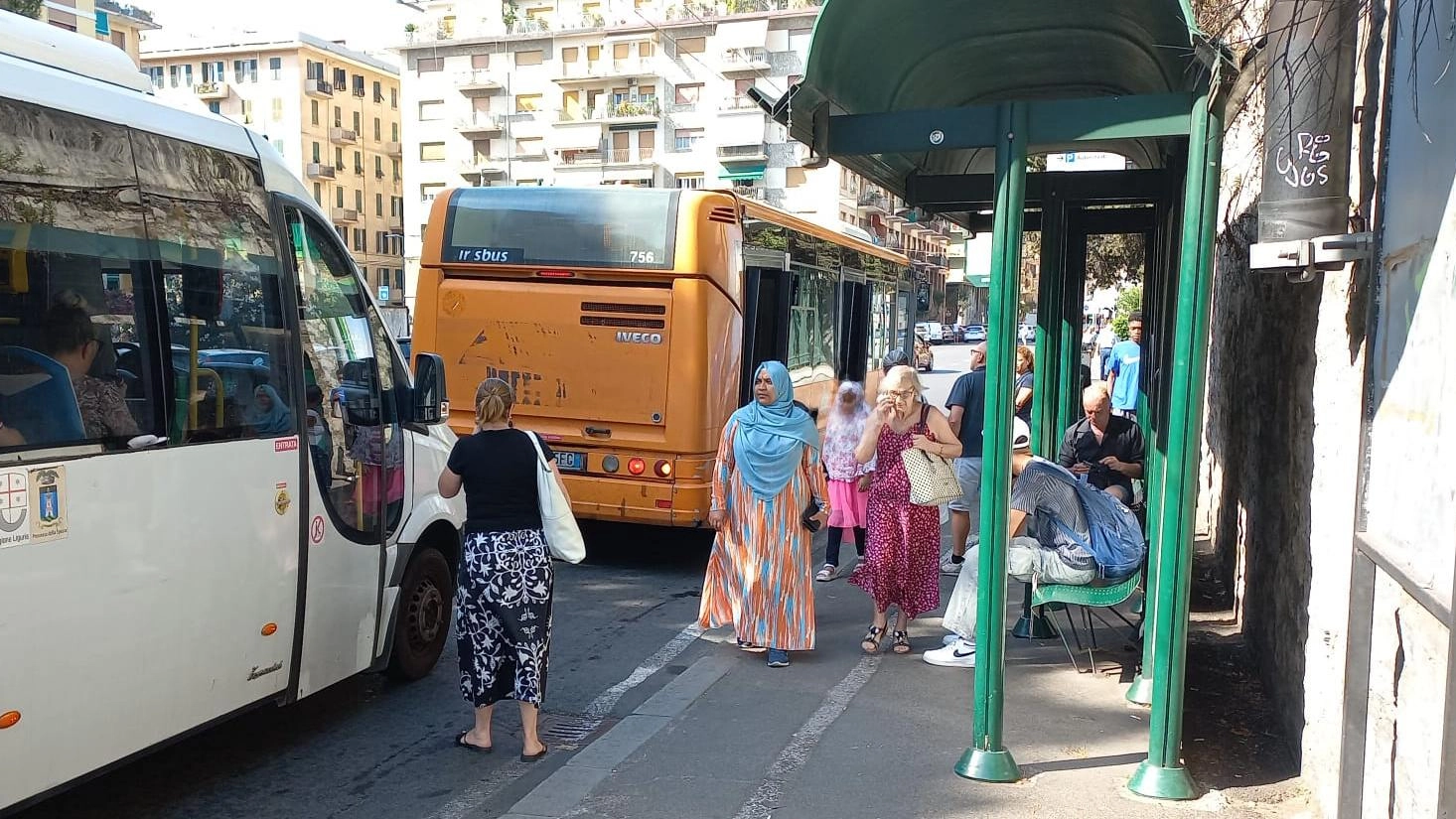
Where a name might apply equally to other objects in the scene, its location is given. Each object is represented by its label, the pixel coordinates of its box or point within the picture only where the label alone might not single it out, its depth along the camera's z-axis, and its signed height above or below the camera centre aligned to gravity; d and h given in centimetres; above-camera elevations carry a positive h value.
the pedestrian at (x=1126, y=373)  1357 -35
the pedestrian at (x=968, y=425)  868 -62
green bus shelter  453 +87
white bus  377 -39
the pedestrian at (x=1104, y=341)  2166 +2
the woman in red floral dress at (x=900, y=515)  677 -100
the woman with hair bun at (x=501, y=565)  518 -102
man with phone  724 -64
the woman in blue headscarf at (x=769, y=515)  668 -102
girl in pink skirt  900 -94
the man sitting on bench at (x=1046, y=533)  589 -97
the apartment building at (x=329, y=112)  8131 +1496
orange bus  883 +7
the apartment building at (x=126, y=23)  6082 +1571
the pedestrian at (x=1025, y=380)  982 -33
